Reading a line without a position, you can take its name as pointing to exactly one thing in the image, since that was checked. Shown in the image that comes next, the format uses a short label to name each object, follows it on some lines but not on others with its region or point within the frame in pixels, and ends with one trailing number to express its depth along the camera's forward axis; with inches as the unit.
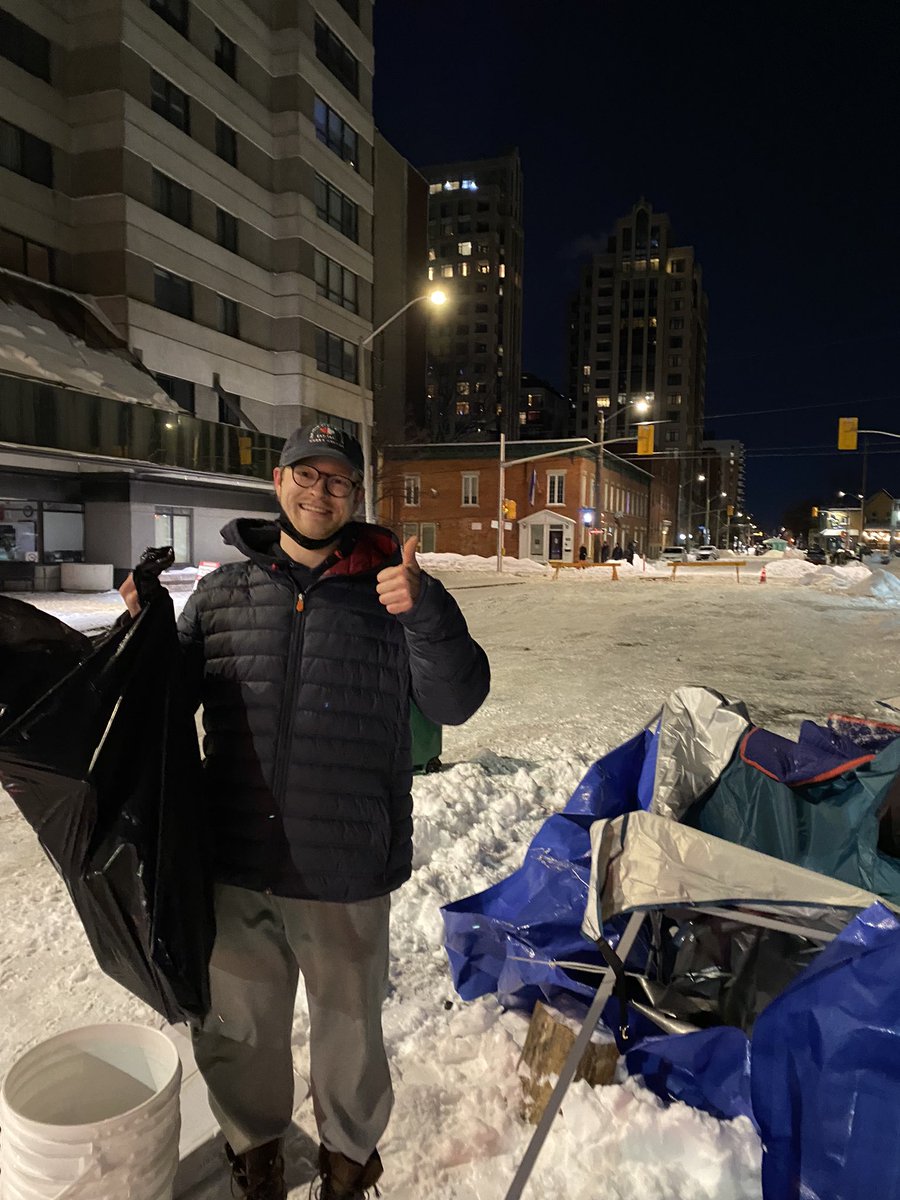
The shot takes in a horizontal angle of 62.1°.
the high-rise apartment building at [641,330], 5477.4
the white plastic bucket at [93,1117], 68.8
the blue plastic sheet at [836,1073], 63.9
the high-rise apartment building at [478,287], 4943.4
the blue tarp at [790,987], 65.2
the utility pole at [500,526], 1396.8
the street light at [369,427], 858.1
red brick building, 1831.9
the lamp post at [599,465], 1253.8
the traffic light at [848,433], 1249.4
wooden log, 100.3
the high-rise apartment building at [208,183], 933.2
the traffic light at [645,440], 1207.6
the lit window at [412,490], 1894.7
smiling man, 83.4
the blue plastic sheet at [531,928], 115.5
